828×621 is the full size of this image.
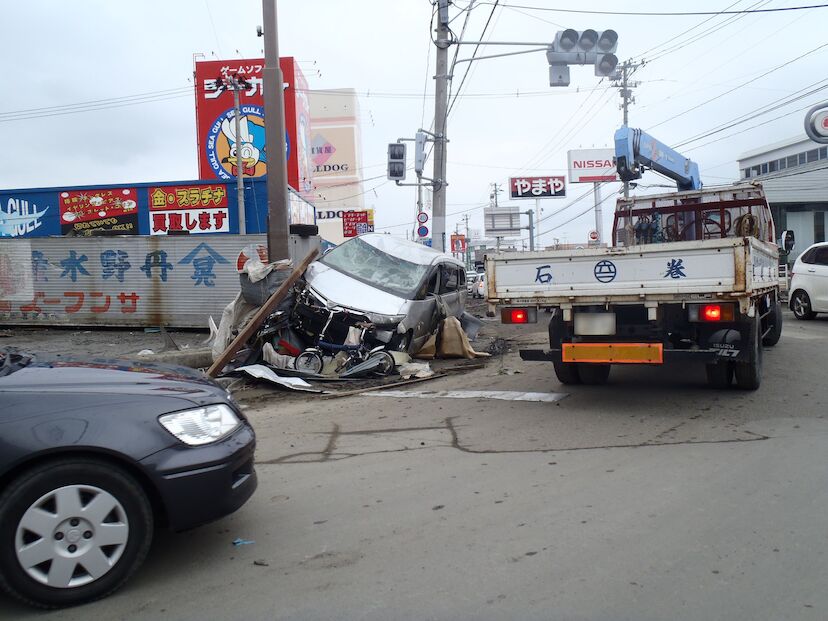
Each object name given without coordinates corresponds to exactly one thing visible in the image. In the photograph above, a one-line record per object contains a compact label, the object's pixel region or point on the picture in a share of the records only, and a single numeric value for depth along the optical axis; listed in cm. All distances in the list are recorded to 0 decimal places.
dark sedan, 307
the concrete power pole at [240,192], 1912
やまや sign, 6219
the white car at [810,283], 1518
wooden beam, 952
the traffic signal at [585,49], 1356
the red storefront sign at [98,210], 1953
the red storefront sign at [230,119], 3002
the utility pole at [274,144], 1189
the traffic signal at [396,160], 1762
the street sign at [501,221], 7269
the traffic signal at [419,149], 1808
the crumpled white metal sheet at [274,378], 908
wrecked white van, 1018
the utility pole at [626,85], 3694
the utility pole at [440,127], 1667
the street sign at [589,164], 6000
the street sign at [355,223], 4256
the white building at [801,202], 3188
